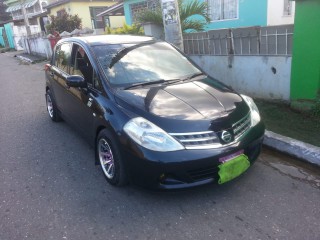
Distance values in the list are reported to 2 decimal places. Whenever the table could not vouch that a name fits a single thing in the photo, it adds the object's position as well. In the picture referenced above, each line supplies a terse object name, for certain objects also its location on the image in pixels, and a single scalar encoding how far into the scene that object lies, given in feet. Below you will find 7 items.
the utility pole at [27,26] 73.67
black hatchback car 9.39
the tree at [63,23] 58.18
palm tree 24.91
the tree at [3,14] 167.43
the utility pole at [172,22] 18.22
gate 104.41
